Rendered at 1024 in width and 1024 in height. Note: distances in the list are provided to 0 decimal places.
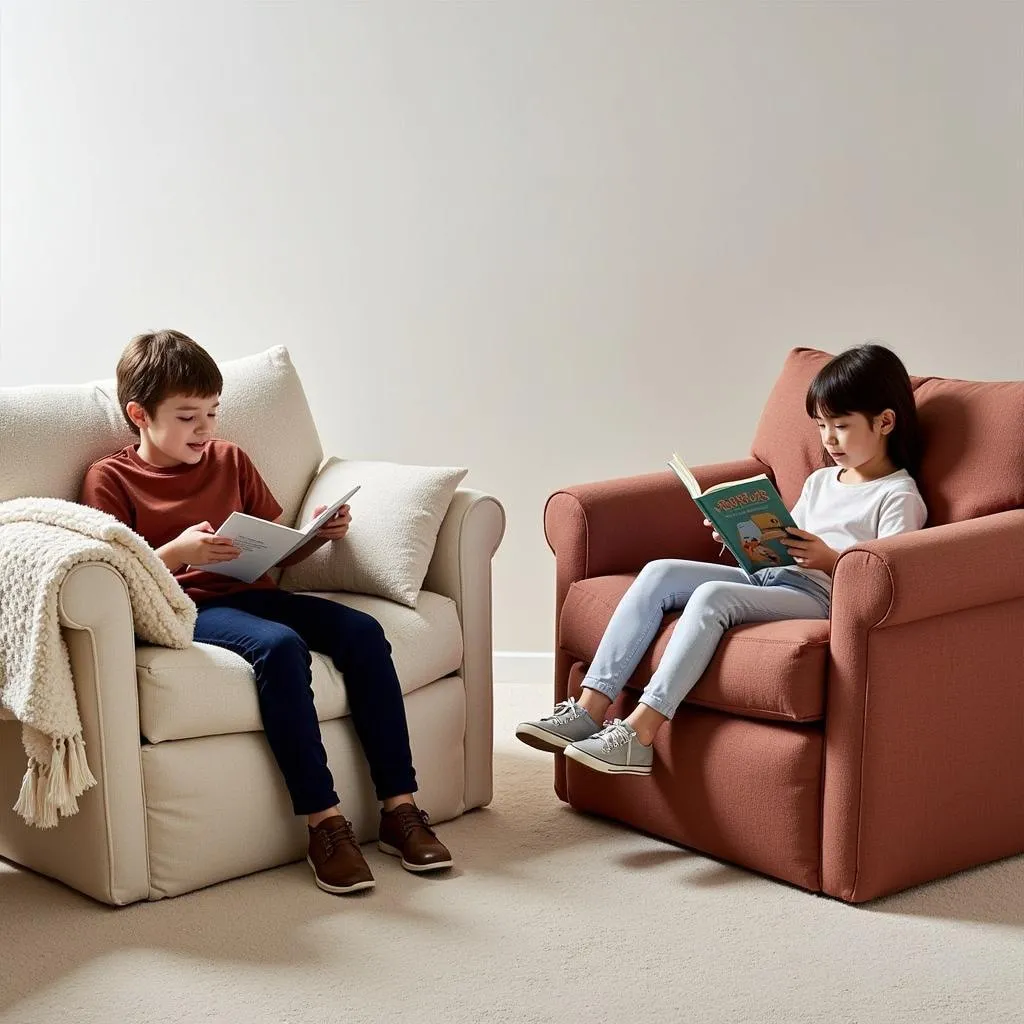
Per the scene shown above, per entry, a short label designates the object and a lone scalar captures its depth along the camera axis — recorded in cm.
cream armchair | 214
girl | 232
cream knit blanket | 207
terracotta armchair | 214
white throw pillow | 261
